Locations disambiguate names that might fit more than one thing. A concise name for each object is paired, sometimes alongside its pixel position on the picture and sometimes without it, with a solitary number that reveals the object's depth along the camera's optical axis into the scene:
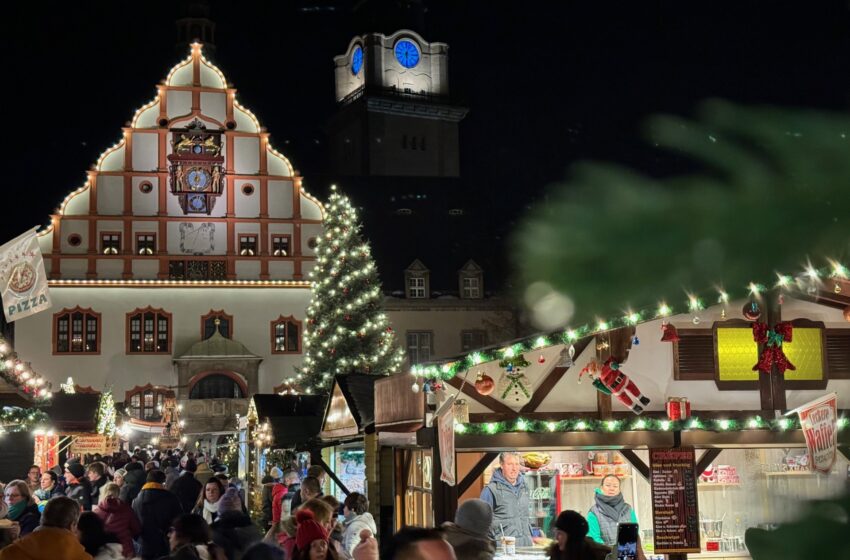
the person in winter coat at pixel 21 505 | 9.60
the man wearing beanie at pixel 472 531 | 5.21
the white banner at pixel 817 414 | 7.43
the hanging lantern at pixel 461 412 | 10.23
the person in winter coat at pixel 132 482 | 13.48
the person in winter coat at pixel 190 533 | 6.61
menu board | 10.08
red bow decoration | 9.45
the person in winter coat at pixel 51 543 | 5.71
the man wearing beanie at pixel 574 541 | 6.11
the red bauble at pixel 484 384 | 10.26
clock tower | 56.16
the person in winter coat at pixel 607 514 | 9.72
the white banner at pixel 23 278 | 13.39
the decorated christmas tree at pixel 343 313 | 34.69
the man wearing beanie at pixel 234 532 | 7.62
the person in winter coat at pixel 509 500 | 10.26
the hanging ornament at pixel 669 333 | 9.54
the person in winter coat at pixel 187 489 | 13.64
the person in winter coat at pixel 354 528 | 8.84
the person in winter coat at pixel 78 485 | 12.55
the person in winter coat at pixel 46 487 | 13.69
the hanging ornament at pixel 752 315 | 8.90
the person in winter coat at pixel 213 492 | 10.62
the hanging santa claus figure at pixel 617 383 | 10.26
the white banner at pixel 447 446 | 9.80
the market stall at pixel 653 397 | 10.26
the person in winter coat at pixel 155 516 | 9.52
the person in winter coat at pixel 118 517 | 9.19
